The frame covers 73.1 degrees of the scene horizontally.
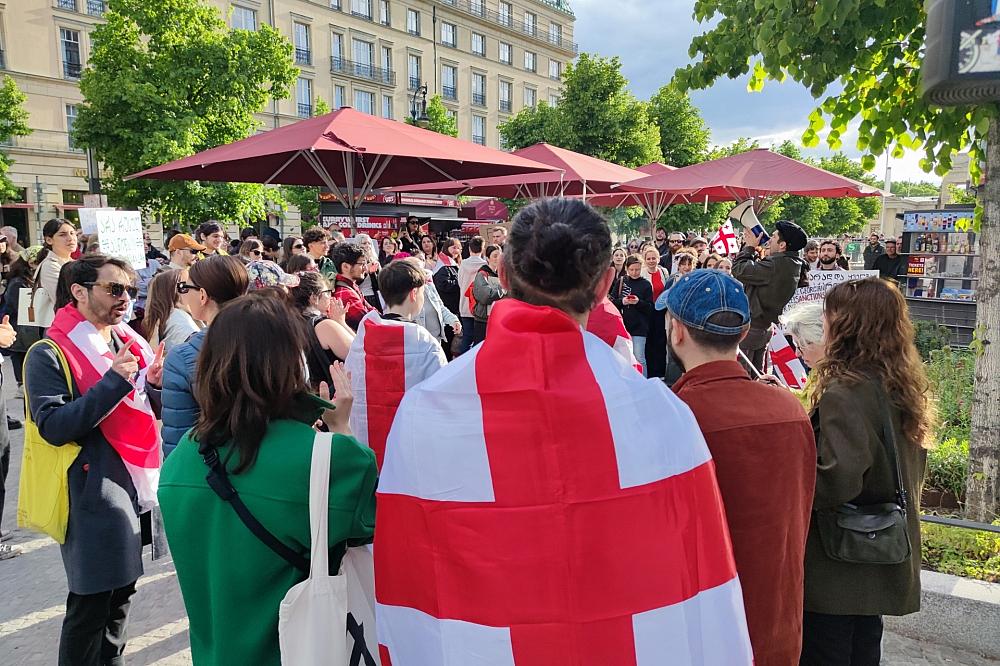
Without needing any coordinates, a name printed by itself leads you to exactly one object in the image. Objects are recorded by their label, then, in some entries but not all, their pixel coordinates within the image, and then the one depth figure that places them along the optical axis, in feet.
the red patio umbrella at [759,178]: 30.60
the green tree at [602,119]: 90.58
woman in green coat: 5.25
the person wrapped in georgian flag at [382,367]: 9.53
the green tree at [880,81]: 12.82
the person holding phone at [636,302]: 25.52
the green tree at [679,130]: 108.27
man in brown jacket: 5.77
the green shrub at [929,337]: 29.55
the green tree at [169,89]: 64.13
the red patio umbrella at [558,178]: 32.86
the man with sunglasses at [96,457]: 7.93
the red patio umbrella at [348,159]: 19.63
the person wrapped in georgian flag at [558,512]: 4.53
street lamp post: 64.08
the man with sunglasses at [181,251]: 19.93
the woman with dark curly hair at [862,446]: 6.99
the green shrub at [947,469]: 16.15
